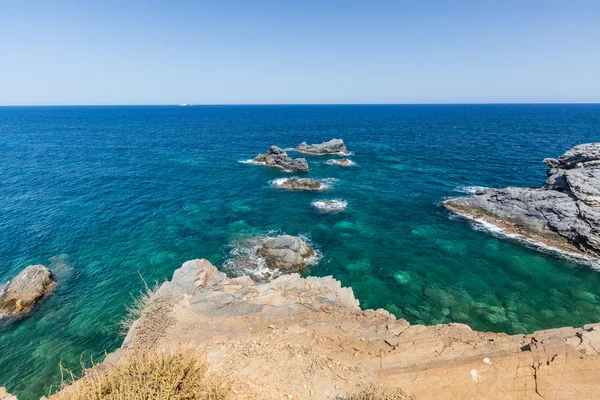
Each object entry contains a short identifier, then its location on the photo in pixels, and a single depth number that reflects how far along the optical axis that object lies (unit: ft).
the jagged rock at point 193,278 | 81.25
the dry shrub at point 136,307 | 76.06
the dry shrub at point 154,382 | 36.50
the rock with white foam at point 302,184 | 200.03
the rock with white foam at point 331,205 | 167.37
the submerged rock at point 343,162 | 262.04
